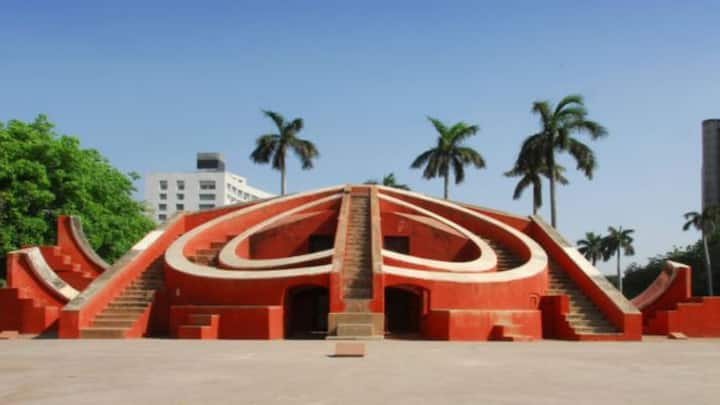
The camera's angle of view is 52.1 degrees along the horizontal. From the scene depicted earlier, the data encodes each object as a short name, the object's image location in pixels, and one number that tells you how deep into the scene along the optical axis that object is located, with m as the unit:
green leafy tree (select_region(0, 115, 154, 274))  24.62
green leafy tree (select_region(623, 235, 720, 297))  49.25
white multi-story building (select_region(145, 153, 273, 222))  130.88
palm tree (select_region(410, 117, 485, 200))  36.25
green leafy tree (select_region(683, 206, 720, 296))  50.97
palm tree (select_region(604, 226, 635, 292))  69.75
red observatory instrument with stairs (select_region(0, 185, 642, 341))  14.64
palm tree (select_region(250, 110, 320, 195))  36.03
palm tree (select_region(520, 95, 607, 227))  28.80
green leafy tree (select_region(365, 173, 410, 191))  47.59
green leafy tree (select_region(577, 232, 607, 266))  71.81
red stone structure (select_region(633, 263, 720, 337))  17.48
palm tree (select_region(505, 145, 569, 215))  30.16
